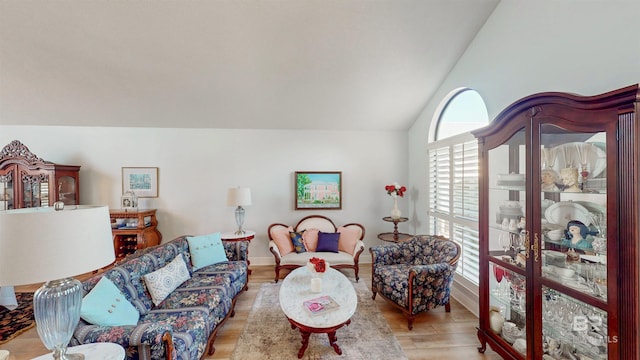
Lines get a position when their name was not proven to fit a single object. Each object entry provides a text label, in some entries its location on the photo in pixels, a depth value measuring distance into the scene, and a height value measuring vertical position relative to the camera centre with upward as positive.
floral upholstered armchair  2.61 -1.10
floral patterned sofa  1.54 -1.09
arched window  3.00 +0.08
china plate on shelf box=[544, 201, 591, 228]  1.53 -0.24
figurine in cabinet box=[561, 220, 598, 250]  1.51 -0.37
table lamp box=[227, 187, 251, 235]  3.91 -0.26
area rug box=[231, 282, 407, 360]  2.21 -1.57
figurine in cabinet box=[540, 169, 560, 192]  1.66 -0.02
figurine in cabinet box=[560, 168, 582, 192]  1.56 -0.01
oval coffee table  2.03 -1.14
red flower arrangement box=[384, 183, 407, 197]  4.08 -0.20
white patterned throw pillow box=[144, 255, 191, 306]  2.29 -0.98
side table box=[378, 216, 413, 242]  3.85 -0.92
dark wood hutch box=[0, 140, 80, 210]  3.80 +0.07
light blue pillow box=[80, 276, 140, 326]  1.63 -0.88
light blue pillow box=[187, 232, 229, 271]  3.11 -0.90
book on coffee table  2.14 -1.13
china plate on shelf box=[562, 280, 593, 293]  1.46 -0.67
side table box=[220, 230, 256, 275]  3.81 -0.88
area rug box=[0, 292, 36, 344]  2.53 -1.54
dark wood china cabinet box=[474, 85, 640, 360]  1.27 -0.33
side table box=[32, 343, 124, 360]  1.33 -0.95
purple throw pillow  3.96 -1.01
